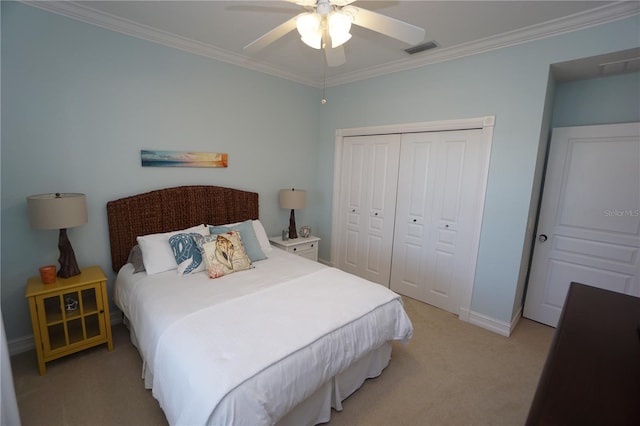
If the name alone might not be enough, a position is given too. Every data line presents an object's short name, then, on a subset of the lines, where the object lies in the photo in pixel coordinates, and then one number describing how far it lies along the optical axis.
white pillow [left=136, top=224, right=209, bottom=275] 2.37
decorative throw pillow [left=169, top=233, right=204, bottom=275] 2.37
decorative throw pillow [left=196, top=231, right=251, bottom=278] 2.36
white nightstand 3.56
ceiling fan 1.45
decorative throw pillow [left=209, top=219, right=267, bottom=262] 2.74
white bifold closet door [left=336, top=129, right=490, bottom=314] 2.91
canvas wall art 2.71
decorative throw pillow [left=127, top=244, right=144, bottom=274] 2.39
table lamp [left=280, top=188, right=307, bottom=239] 3.60
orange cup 2.08
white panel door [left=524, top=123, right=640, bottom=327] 2.48
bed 1.31
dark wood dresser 0.77
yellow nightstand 1.99
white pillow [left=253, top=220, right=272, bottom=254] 3.01
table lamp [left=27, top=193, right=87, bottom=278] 1.98
